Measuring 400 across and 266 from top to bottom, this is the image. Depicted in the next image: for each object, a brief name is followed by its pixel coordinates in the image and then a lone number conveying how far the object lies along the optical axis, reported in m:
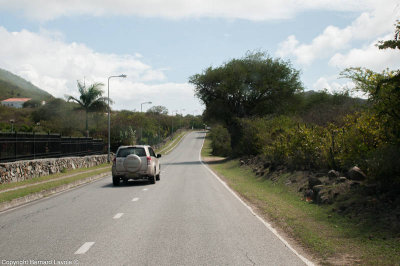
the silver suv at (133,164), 20.06
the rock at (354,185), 12.02
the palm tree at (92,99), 53.69
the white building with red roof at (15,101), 114.19
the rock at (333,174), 14.23
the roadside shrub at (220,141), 73.75
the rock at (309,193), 13.85
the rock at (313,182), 14.29
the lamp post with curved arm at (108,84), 42.33
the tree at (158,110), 177.30
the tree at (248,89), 51.22
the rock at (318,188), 13.32
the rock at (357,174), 12.21
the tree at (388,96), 9.80
